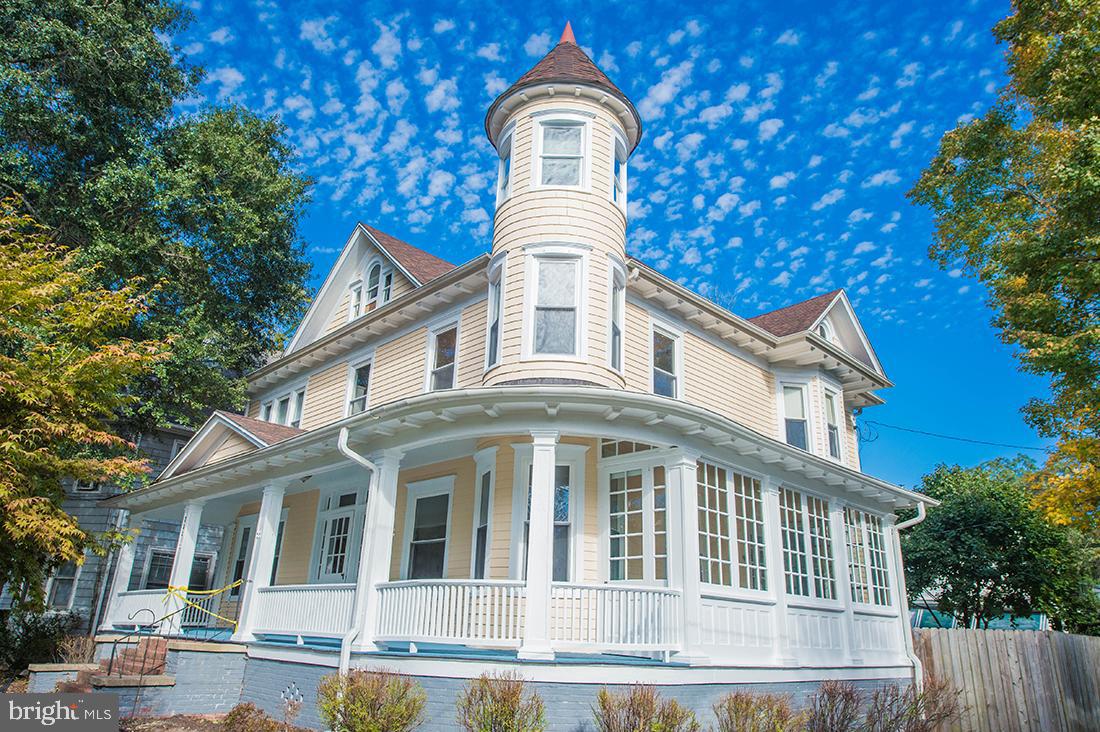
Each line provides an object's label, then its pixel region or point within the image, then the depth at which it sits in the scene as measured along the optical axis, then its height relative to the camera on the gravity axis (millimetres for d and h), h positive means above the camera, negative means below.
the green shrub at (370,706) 7309 -889
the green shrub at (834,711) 8688 -907
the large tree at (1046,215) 11977 +8835
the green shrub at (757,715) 7184 -825
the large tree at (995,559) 19609 +2308
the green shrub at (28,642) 13469 -699
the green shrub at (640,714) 6887 -818
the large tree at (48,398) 10273 +3084
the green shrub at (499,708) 6965 -825
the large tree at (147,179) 16984 +10747
